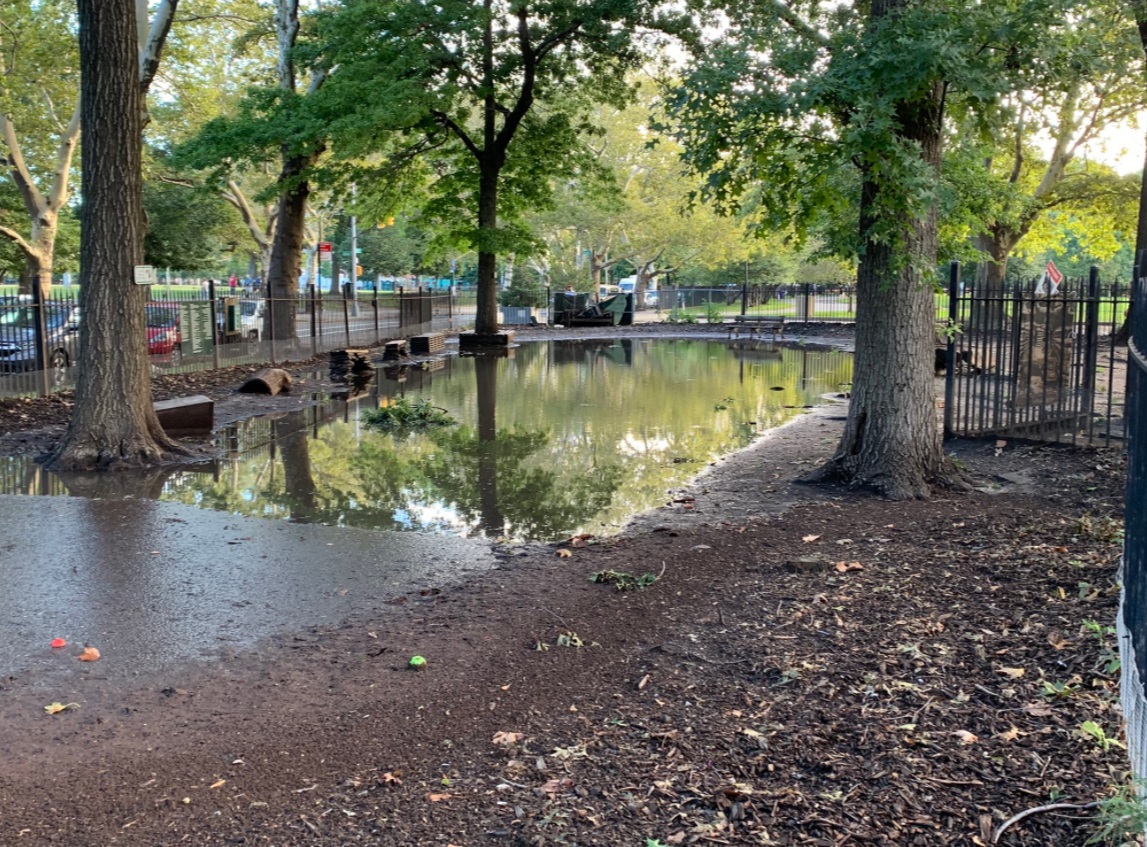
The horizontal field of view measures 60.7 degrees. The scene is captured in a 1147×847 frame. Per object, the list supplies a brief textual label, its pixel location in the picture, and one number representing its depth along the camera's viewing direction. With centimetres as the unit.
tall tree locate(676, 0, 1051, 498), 734
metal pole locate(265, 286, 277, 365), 2306
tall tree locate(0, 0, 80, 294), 2786
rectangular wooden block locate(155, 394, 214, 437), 1299
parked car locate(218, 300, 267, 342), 2433
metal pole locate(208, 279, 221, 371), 2069
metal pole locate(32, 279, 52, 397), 1547
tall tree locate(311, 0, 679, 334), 2483
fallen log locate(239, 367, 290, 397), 1759
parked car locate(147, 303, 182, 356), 2033
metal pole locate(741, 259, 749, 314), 4419
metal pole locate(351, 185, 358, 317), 5425
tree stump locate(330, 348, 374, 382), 2086
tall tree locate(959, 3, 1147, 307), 815
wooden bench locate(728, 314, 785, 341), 3844
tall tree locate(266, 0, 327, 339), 2630
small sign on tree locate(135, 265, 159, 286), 1105
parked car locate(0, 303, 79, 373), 1526
